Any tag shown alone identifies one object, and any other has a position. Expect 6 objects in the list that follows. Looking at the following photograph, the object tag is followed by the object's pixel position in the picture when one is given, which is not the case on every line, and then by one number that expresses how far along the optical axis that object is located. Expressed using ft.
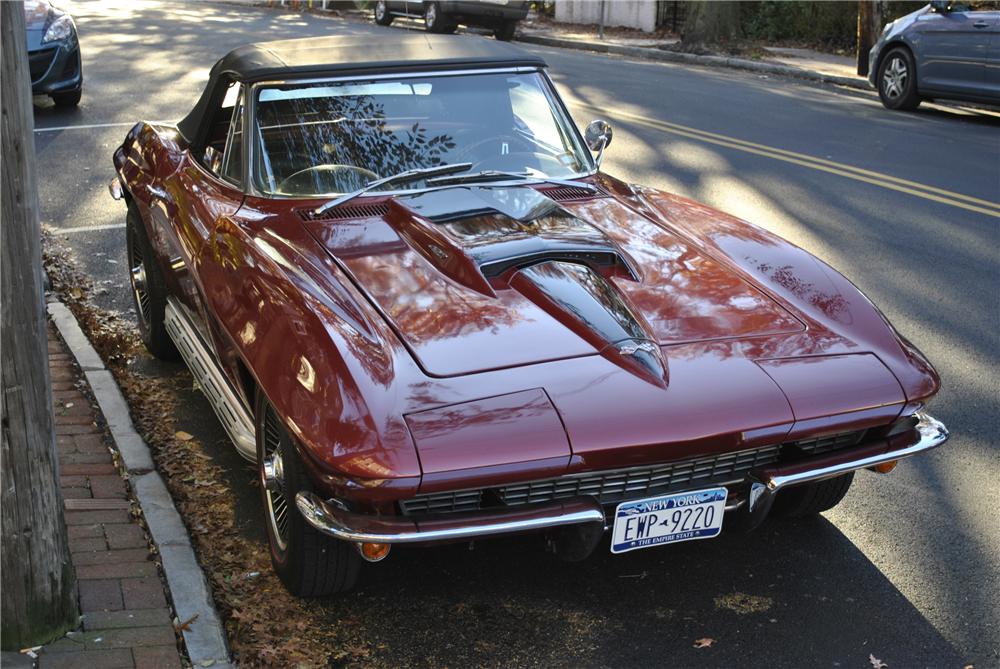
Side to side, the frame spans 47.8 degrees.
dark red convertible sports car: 10.25
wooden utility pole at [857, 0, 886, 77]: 56.34
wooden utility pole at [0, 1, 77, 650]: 9.50
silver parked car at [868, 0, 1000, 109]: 40.68
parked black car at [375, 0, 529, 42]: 72.49
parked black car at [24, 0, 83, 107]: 38.06
